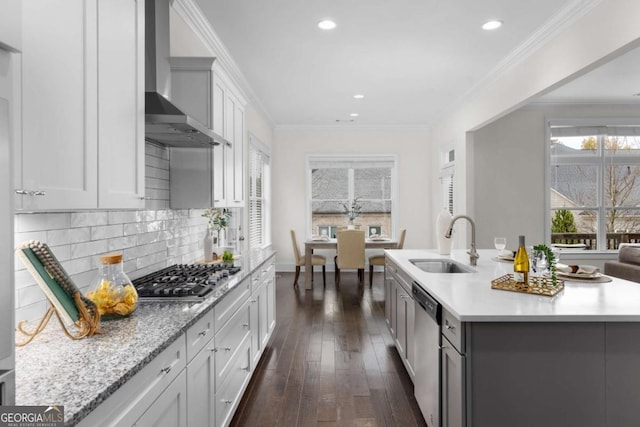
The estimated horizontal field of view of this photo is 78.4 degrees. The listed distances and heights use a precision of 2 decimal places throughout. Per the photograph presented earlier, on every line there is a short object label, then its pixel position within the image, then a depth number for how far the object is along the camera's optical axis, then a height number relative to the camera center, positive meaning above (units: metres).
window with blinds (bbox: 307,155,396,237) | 7.87 +0.34
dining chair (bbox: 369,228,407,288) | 6.52 -0.77
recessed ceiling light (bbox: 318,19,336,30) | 3.40 +1.67
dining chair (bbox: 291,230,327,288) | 6.52 -0.79
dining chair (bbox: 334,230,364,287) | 6.19 -0.56
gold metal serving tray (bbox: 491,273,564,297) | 2.06 -0.40
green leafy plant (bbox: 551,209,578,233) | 6.14 -0.14
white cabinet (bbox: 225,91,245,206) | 3.31 +0.58
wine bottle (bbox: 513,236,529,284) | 2.19 -0.28
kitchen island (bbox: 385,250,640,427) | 1.65 -0.65
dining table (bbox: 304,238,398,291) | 6.47 -0.54
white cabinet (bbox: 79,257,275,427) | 1.14 -0.65
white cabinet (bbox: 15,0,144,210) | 1.12 +0.38
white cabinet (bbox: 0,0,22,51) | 0.85 +0.42
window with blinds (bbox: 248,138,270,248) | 5.99 +0.30
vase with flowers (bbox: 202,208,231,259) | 3.46 -0.06
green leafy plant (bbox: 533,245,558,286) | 2.22 -0.27
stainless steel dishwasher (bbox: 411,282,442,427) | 2.02 -0.80
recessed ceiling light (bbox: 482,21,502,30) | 3.44 +1.68
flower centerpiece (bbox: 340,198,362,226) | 7.77 +0.09
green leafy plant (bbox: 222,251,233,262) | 3.06 -0.34
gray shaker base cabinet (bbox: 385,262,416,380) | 2.75 -0.80
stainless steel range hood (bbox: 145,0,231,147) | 2.01 +0.62
